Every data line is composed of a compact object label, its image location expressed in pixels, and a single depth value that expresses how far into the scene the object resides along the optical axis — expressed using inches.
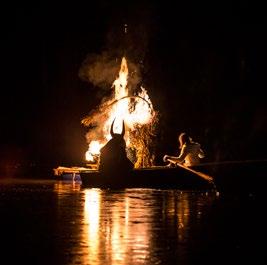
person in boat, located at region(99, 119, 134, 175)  1059.9
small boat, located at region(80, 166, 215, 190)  969.5
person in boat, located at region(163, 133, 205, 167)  973.8
